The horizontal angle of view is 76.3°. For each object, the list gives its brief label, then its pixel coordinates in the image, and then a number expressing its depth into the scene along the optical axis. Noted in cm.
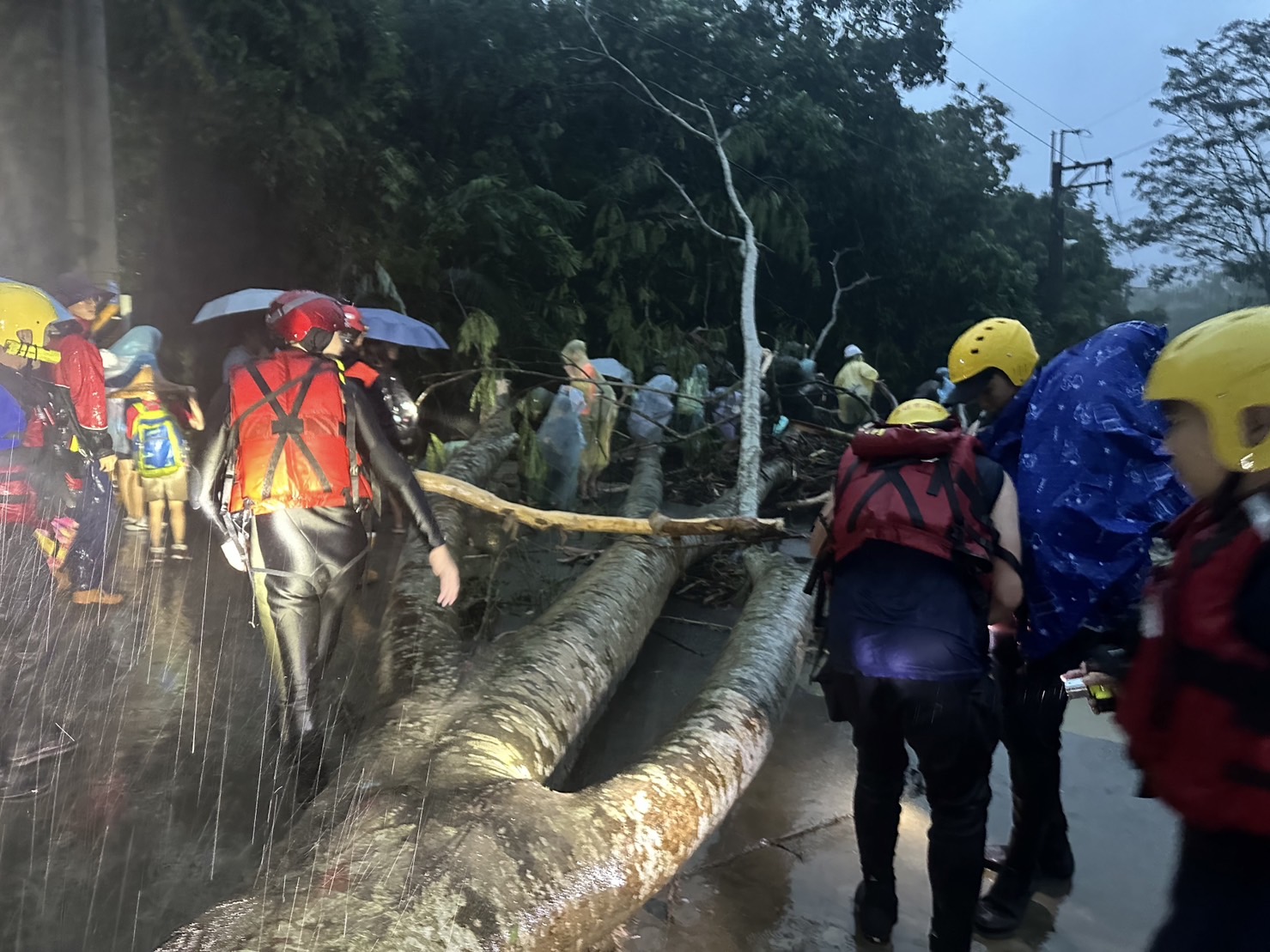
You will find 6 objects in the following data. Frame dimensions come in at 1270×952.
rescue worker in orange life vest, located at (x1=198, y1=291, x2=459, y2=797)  193
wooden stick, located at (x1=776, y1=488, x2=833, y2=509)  462
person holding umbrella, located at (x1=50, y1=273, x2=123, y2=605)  269
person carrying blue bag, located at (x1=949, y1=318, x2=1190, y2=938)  194
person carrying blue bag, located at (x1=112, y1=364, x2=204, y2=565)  316
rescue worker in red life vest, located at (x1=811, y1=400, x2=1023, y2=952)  173
